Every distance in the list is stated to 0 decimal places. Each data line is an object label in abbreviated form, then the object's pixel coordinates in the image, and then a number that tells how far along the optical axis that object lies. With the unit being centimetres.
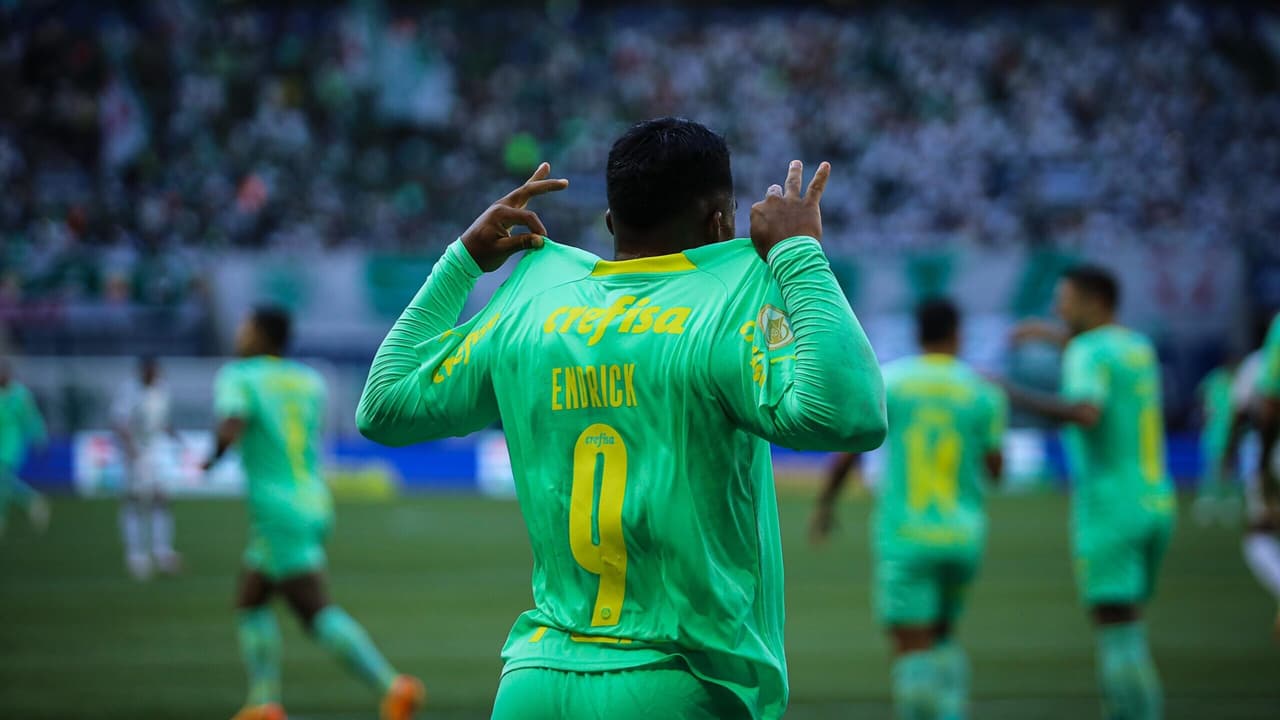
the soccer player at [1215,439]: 4009
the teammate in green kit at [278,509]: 1498
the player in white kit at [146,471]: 2955
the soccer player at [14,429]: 3616
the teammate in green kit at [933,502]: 1341
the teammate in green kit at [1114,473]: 1293
